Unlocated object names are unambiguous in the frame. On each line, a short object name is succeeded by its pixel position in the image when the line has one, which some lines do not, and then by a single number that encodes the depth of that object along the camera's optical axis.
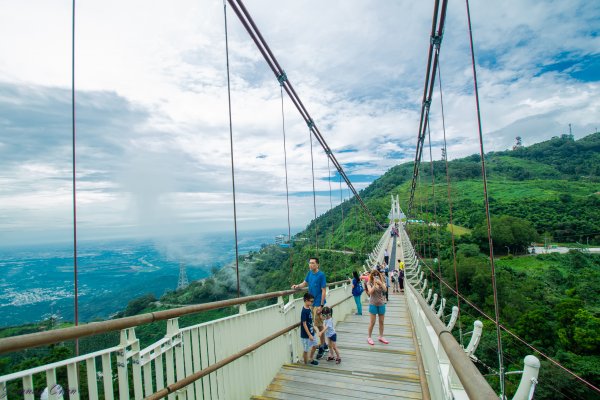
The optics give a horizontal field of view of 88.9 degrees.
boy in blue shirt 3.77
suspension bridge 1.40
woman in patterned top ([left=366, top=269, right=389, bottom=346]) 4.93
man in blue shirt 4.10
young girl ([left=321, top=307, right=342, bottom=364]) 3.93
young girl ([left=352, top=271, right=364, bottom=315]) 7.35
